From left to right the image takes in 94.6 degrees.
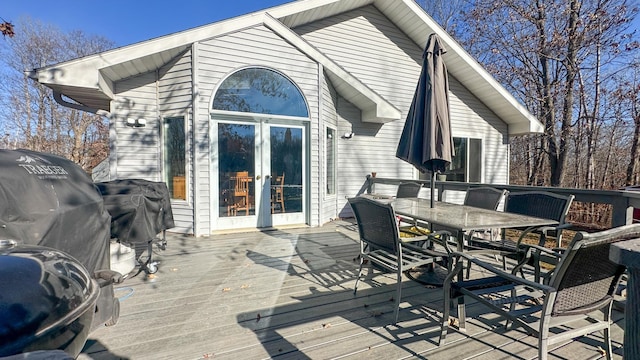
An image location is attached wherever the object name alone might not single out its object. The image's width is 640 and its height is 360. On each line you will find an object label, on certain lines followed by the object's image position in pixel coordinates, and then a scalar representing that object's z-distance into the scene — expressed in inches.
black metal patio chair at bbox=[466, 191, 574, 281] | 114.6
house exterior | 209.0
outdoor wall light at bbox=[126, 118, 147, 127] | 214.5
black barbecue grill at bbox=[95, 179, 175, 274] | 109.3
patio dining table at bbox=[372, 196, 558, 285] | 100.0
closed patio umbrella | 125.4
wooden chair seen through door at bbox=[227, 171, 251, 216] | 223.8
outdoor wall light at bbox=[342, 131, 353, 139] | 287.6
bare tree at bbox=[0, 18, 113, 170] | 516.4
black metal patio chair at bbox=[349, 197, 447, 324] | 98.7
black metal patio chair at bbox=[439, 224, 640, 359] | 59.7
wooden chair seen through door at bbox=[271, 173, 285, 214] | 235.7
